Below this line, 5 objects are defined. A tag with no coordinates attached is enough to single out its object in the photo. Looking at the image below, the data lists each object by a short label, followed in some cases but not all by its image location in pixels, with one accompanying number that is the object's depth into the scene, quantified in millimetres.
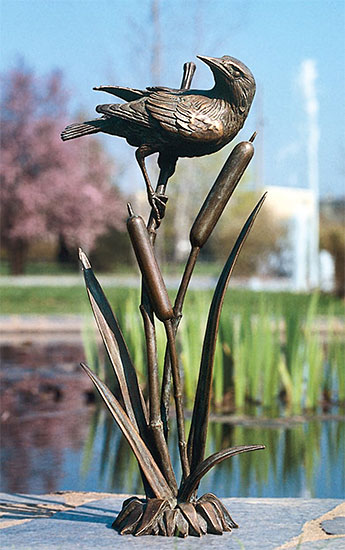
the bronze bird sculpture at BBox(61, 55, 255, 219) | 3445
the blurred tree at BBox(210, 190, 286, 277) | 25719
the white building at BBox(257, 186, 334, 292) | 20156
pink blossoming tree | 28438
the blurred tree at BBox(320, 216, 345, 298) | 17766
